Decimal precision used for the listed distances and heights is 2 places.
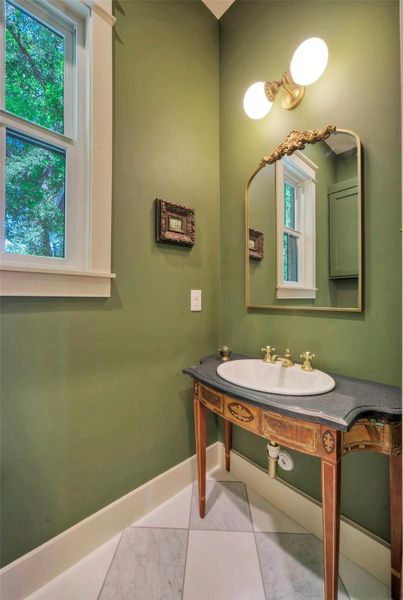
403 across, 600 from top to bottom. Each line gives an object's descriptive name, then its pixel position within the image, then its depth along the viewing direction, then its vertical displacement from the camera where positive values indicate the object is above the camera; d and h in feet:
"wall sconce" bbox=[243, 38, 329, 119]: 3.34 +3.35
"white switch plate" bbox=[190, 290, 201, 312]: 4.84 +0.02
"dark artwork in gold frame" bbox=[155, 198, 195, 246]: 4.23 +1.40
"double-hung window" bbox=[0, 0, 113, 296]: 3.07 +2.05
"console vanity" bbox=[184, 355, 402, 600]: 2.45 -1.39
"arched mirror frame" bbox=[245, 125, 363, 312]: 3.32 +1.99
